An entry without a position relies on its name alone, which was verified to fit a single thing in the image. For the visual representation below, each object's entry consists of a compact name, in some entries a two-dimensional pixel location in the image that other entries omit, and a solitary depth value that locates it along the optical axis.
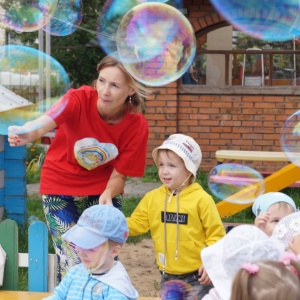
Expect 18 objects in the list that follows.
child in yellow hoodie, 3.73
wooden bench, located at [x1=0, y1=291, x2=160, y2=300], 3.84
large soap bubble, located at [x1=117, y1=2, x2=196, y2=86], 5.24
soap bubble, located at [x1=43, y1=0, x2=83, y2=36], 5.45
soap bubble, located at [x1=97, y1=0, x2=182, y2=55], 5.48
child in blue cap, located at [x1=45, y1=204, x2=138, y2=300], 3.17
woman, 3.77
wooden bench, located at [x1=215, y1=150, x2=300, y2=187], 7.89
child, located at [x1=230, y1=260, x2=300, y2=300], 2.08
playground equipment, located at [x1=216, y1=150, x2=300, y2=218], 6.95
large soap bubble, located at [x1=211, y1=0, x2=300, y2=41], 5.84
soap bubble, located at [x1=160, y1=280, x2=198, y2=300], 3.66
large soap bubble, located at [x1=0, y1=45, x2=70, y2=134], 5.00
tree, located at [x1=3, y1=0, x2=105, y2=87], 13.66
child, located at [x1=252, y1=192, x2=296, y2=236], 3.74
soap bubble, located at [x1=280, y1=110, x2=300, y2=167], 5.67
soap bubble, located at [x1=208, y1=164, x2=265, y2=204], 5.66
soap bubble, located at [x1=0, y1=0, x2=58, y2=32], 5.44
